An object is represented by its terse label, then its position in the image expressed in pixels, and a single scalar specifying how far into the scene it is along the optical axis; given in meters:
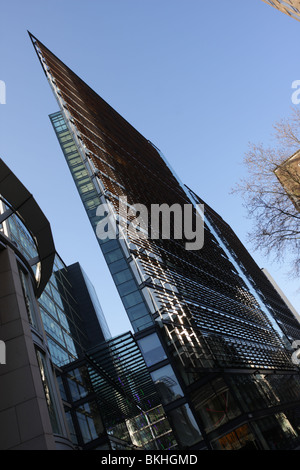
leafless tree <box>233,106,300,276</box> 13.23
